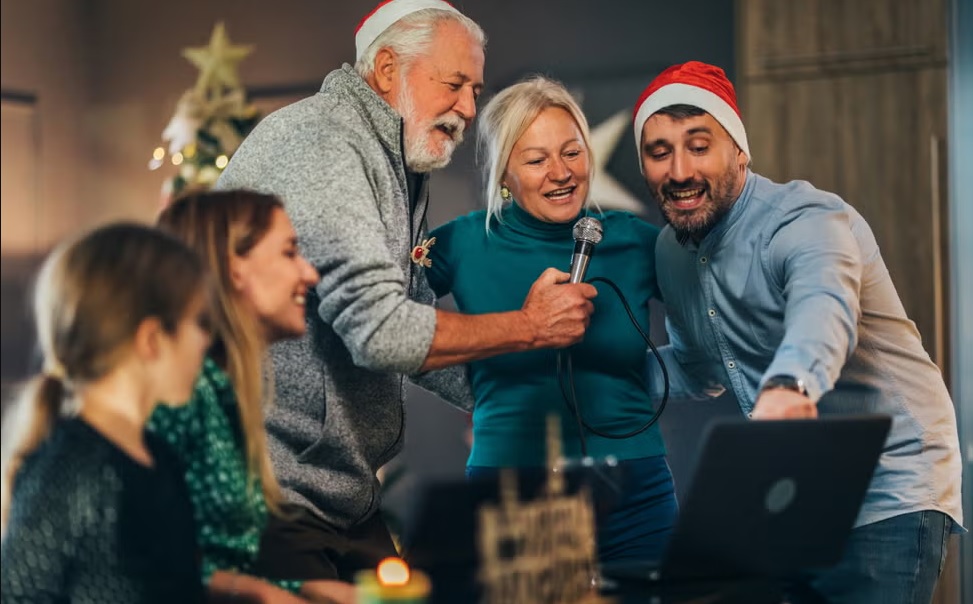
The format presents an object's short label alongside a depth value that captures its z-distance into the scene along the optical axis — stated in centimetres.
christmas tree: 429
